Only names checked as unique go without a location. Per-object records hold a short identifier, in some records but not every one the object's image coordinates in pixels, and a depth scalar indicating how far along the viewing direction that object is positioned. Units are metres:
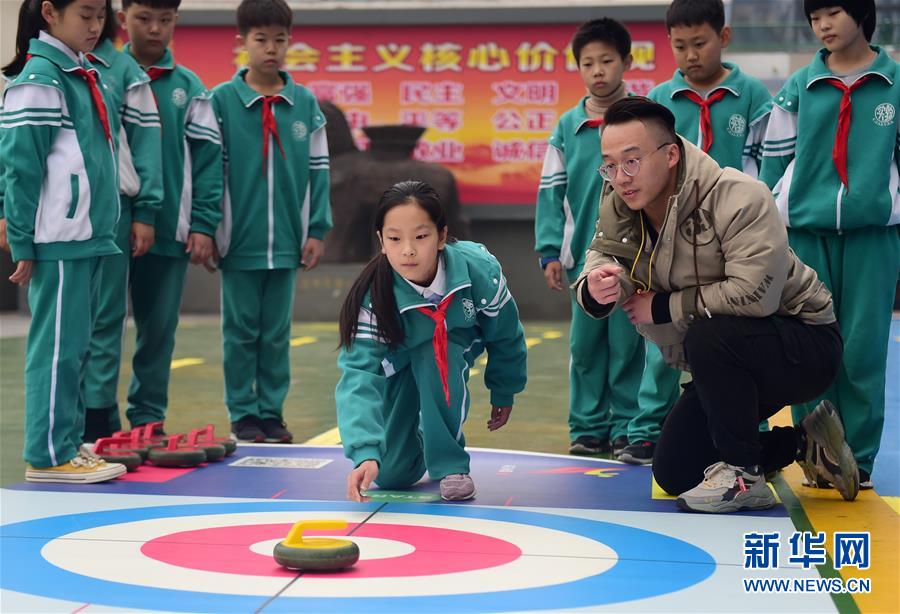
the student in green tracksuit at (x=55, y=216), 6.75
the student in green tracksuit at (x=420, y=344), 6.15
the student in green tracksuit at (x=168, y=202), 8.47
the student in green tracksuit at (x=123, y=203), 7.95
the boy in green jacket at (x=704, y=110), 7.82
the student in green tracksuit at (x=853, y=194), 6.82
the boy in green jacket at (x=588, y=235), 8.37
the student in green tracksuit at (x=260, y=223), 8.77
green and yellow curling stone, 4.73
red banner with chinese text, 20.84
